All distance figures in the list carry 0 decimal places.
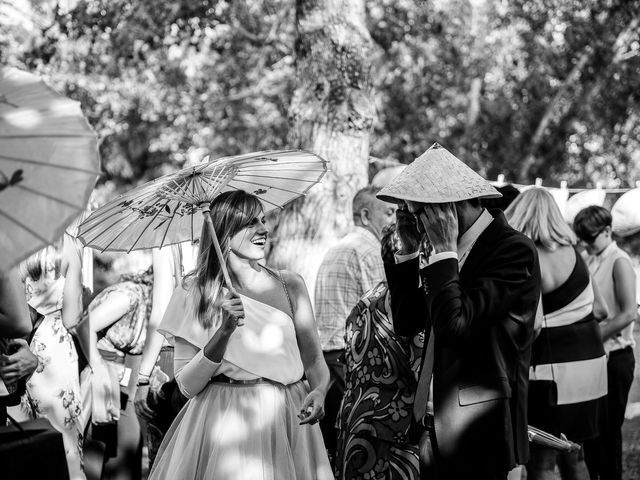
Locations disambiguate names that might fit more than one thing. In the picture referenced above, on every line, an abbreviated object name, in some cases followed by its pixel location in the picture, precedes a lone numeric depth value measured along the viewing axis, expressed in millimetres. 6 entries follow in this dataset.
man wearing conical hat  3355
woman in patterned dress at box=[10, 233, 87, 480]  4602
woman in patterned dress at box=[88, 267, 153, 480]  5672
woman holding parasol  3820
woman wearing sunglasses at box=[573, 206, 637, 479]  6258
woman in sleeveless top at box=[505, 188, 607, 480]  5375
